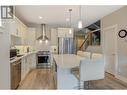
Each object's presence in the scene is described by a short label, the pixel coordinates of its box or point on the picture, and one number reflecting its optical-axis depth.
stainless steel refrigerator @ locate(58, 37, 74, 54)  3.42
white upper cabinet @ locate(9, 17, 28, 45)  2.42
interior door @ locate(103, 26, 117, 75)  2.73
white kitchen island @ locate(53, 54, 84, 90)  1.55
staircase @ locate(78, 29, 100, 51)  3.65
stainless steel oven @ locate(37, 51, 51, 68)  3.68
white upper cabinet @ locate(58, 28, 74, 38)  3.36
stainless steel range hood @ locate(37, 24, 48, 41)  3.95
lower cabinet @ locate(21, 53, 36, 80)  2.46
